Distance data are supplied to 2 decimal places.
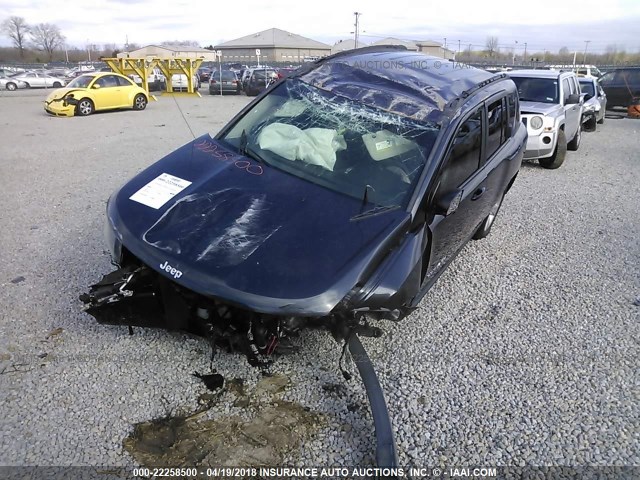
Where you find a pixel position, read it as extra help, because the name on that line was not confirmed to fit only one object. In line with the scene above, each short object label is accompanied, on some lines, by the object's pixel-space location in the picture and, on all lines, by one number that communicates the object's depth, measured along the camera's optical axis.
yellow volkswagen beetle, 15.65
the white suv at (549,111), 8.56
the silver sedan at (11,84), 30.81
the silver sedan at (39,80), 31.83
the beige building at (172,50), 70.26
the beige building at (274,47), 77.00
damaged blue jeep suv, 2.59
